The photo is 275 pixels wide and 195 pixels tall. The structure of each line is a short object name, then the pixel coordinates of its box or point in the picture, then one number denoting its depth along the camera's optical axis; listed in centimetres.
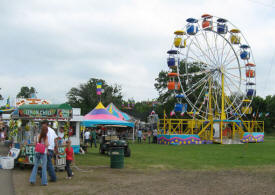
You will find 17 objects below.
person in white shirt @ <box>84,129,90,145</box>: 2376
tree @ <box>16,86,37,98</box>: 10459
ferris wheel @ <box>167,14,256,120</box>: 3045
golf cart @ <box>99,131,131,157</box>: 1735
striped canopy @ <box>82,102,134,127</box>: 2250
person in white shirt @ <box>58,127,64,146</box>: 1373
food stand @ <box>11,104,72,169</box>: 1172
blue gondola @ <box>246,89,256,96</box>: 3431
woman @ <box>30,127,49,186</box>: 891
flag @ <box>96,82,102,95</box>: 2564
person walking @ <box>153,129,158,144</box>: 3247
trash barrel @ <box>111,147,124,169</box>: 1268
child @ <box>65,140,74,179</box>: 1013
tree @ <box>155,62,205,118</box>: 5469
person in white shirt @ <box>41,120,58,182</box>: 945
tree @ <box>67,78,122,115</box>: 5941
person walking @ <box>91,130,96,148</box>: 2664
